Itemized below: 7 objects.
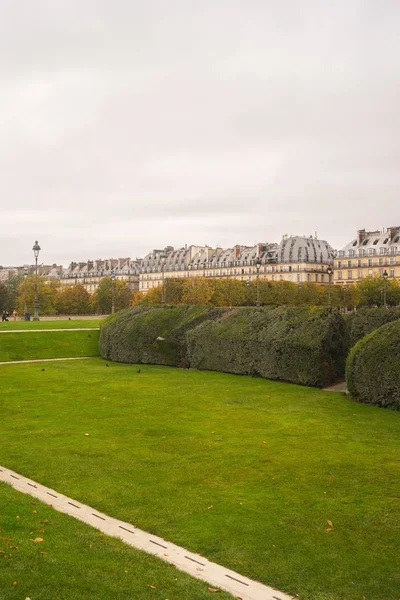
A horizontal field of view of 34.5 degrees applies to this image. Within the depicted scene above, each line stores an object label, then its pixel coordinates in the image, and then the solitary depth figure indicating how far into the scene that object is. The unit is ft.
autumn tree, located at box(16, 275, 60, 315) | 329.68
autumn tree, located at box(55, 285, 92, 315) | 393.50
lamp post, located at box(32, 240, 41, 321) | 181.72
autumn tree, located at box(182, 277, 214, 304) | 334.24
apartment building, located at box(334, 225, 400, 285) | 412.16
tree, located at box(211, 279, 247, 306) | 347.77
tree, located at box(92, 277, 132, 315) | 378.12
